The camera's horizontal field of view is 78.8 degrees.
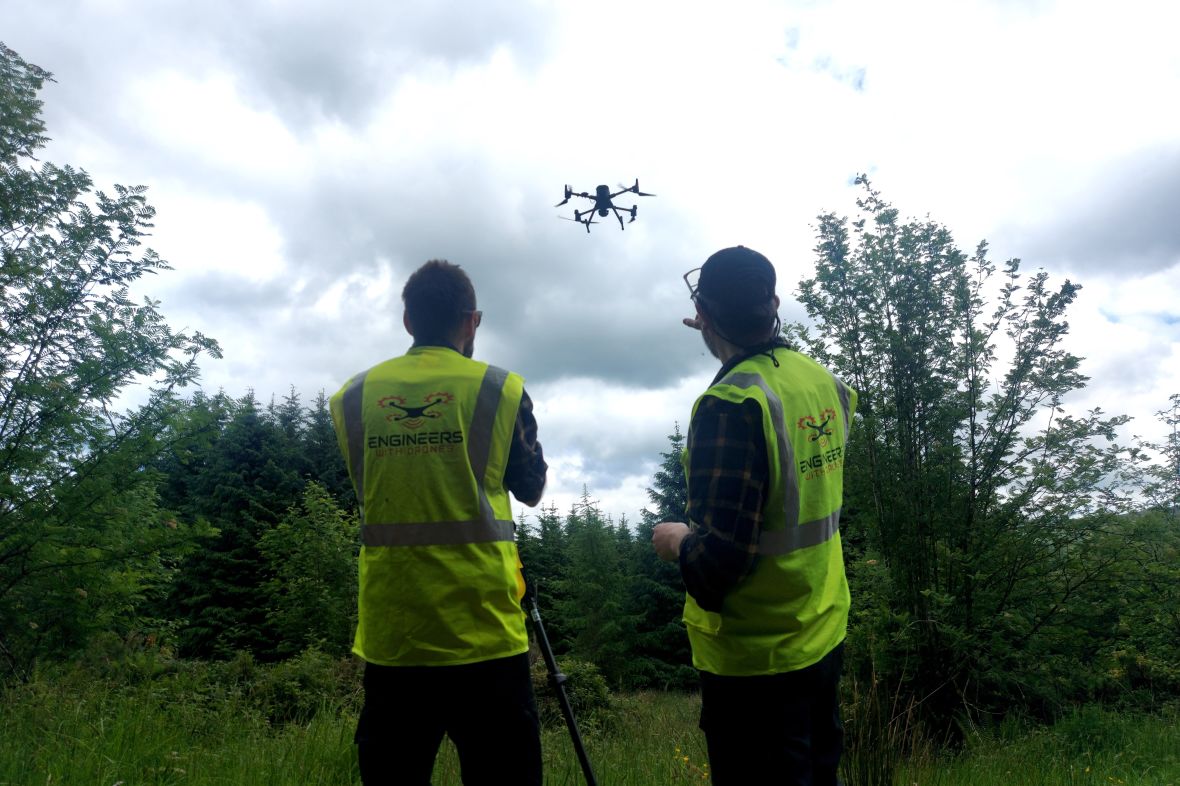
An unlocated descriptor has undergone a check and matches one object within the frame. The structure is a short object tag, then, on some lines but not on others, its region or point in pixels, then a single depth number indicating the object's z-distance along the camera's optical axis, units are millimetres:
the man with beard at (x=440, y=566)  2086
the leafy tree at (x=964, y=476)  7586
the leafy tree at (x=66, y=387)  7230
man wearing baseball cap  1725
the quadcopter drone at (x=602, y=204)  13195
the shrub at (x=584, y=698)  10133
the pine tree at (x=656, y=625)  24250
